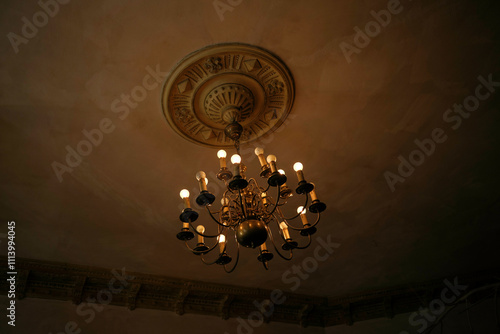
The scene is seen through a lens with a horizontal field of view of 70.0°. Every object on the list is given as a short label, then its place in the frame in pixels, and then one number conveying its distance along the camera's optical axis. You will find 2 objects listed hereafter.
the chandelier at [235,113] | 3.29
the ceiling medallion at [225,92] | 3.69
